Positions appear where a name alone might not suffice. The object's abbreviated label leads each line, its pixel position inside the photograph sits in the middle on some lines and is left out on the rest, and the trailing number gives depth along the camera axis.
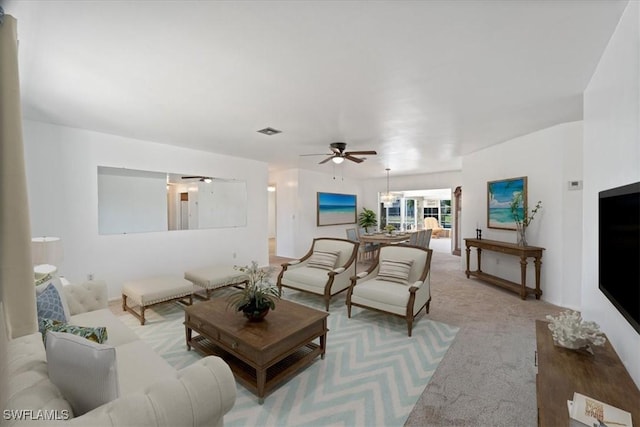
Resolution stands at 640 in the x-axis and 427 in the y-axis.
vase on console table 4.29
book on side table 1.18
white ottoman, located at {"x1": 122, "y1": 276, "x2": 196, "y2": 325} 3.27
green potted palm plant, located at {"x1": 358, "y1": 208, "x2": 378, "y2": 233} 9.56
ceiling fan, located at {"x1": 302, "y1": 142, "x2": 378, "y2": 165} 4.46
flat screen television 1.38
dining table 6.46
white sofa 0.99
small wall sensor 3.74
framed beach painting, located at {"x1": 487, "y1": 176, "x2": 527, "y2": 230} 4.45
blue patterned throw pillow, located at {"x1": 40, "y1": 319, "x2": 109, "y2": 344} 1.58
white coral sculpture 1.75
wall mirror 4.20
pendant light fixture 9.00
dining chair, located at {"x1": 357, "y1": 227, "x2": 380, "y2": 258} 7.34
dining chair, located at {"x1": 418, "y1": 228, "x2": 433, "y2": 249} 6.36
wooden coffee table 2.07
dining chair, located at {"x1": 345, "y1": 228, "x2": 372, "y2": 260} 7.33
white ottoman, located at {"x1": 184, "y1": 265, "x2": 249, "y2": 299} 3.91
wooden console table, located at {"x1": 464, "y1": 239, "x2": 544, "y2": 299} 4.08
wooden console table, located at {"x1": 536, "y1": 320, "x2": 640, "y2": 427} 1.28
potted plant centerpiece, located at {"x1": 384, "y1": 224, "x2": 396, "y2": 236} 7.32
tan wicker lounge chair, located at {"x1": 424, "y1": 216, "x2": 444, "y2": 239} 12.05
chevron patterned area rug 1.89
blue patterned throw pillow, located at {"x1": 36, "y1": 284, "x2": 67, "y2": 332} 1.95
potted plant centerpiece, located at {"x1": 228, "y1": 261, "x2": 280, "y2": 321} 2.44
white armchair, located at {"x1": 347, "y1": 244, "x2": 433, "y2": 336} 3.12
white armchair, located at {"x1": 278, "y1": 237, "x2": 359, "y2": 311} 3.86
